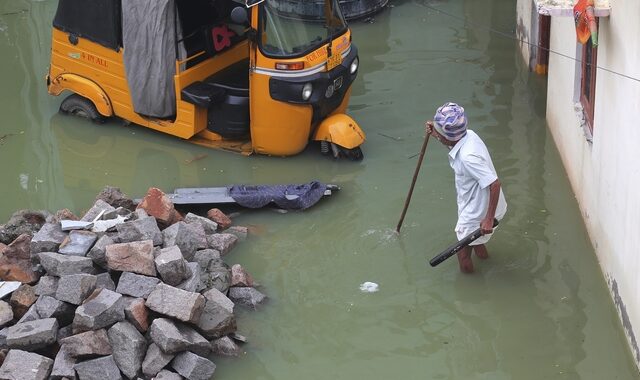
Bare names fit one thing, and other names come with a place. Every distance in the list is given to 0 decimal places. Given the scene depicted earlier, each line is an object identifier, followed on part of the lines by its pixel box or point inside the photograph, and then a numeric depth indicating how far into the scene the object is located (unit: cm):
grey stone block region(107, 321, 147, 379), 1281
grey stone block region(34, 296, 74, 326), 1341
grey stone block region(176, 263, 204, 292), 1411
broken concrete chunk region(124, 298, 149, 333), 1318
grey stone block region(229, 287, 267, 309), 1472
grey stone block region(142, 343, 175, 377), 1282
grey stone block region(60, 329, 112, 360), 1274
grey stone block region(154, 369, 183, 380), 1273
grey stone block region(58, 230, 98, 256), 1454
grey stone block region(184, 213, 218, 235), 1645
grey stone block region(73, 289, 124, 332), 1299
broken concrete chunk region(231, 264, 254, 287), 1494
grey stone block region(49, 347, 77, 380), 1265
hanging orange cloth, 1366
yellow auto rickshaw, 1840
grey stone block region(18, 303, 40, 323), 1339
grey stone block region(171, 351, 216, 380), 1288
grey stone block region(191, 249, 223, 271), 1524
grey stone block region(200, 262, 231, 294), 1459
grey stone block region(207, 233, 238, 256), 1597
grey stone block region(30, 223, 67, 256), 1484
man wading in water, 1388
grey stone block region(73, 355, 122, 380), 1270
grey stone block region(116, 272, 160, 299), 1366
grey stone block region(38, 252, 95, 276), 1407
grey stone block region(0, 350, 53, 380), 1246
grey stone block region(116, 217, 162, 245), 1493
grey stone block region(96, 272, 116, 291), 1388
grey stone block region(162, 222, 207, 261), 1515
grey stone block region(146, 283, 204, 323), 1319
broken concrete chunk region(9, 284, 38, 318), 1376
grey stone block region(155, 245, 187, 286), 1405
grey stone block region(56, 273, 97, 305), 1348
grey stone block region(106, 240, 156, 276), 1406
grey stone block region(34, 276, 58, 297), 1390
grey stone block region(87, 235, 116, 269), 1439
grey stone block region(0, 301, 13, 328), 1348
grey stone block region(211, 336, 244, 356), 1358
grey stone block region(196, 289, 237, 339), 1354
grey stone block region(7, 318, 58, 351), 1292
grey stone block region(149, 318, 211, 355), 1281
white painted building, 1271
